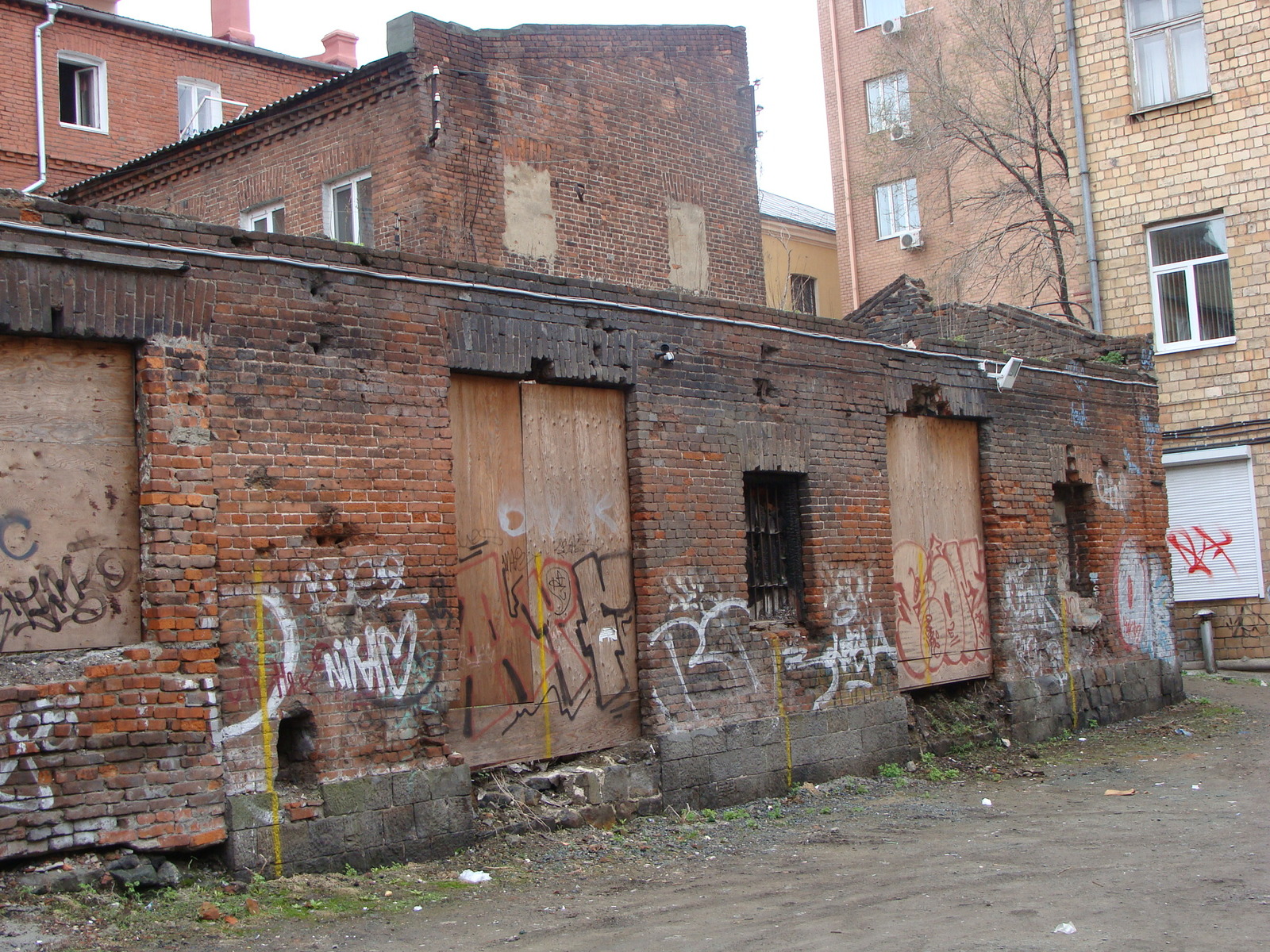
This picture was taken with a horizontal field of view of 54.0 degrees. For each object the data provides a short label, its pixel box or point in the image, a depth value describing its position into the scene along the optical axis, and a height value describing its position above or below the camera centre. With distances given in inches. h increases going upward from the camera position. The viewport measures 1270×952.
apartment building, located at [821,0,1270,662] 731.4 +178.7
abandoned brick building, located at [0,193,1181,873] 269.1 +9.6
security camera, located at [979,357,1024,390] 518.3 +71.2
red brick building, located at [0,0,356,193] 897.5 +401.1
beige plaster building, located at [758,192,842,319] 1083.9 +270.8
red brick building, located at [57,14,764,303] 586.6 +216.8
